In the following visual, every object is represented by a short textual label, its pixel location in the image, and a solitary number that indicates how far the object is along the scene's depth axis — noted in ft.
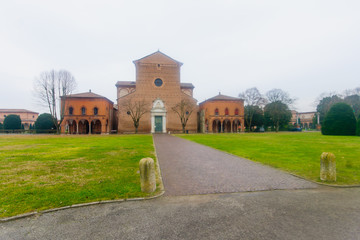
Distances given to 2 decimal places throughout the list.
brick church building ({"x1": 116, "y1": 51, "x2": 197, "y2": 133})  110.32
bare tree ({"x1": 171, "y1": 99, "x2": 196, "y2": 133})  112.28
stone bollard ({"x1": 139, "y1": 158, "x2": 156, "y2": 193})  13.24
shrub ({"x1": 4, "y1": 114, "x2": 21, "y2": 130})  143.43
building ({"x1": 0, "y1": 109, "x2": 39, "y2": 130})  221.03
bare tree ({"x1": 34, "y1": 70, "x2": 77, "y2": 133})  106.01
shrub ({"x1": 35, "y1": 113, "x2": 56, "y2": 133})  129.24
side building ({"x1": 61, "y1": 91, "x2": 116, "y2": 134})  112.57
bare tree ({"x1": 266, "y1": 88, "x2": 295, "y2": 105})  136.98
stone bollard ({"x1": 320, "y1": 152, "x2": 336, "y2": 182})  15.34
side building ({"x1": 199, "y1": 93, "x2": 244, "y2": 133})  125.39
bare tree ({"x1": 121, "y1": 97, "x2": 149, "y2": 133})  107.30
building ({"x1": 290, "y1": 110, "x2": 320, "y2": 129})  262.67
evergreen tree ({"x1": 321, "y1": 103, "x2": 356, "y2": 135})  86.43
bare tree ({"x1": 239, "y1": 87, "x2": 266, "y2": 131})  135.23
